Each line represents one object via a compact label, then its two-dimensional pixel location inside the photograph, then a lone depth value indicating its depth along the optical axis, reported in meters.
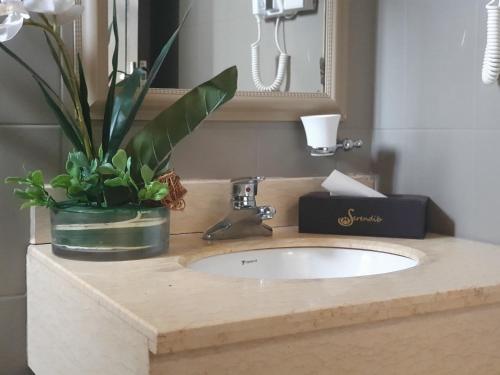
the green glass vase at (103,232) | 1.01
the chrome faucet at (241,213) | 1.23
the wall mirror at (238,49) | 1.16
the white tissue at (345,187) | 1.32
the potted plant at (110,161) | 1.01
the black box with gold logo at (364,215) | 1.25
